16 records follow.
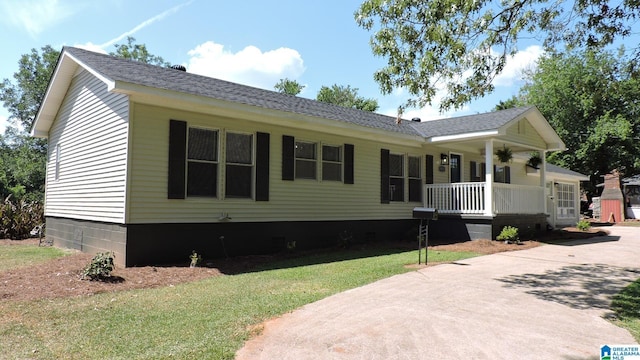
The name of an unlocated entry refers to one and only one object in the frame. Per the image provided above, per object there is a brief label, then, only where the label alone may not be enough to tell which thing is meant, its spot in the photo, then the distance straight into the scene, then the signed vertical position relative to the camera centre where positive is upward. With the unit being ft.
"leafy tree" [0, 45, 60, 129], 105.70 +30.66
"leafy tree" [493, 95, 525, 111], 127.53 +32.60
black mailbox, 29.12 -0.66
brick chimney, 89.56 +1.47
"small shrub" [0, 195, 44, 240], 47.32 -2.39
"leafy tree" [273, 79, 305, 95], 146.00 +41.93
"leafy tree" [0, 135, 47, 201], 88.63 +7.15
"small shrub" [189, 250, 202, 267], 27.58 -3.93
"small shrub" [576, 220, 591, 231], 59.93 -2.91
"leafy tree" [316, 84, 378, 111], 142.59 +39.25
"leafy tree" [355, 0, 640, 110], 25.63 +11.32
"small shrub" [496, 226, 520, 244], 40.55 -3.06
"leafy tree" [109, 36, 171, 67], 111.96 +41.88
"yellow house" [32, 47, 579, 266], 28.09 +3.13
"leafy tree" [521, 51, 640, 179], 95.50 +21.50
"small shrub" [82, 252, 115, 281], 22.67 -3.86
